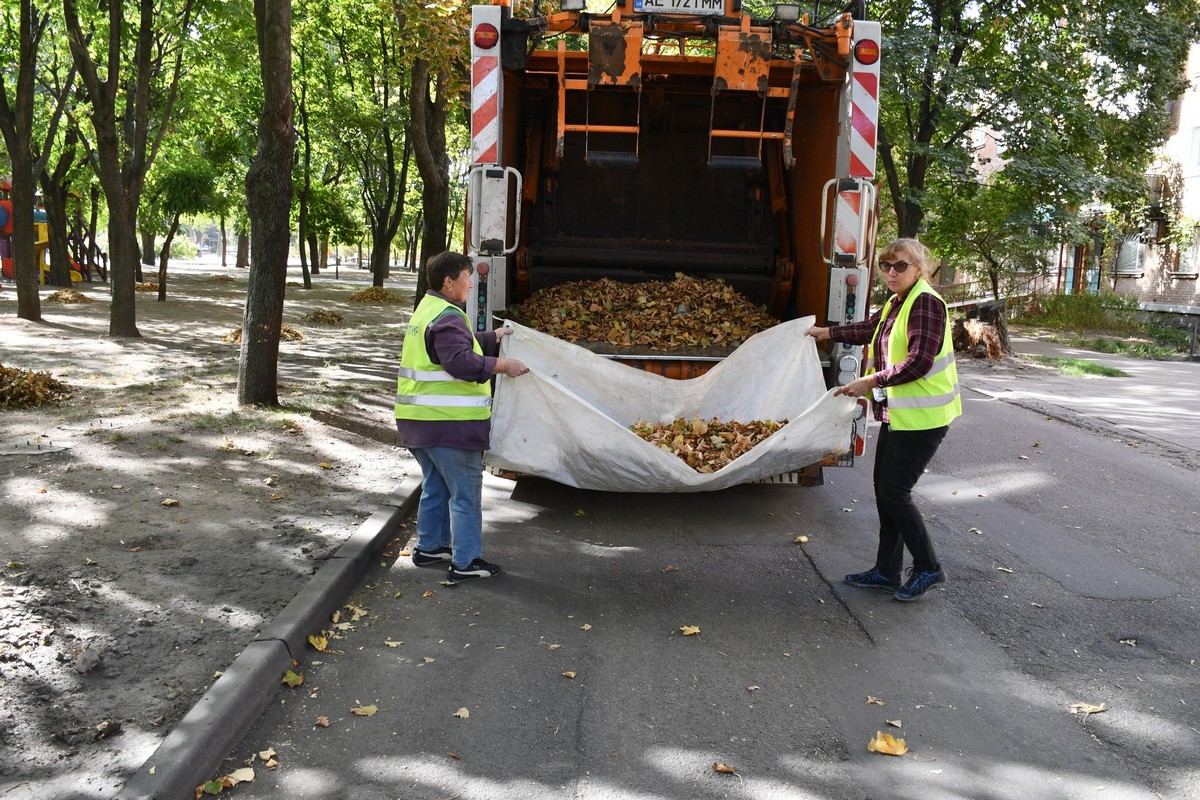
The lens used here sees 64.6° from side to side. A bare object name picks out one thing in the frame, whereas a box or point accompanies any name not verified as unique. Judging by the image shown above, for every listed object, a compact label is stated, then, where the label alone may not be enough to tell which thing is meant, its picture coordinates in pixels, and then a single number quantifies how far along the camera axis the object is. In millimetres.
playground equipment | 27062
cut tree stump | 15805
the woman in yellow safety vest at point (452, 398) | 4512
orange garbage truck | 5719
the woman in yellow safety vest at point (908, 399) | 4371
